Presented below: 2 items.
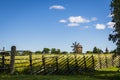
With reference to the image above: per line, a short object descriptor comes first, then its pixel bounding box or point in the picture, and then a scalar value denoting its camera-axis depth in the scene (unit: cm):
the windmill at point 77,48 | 15256
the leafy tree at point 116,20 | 3342
